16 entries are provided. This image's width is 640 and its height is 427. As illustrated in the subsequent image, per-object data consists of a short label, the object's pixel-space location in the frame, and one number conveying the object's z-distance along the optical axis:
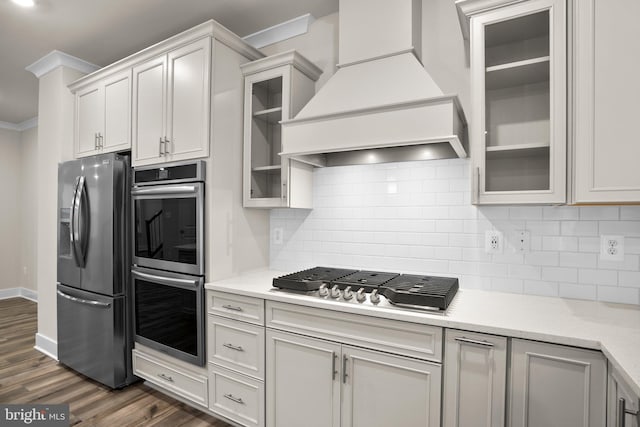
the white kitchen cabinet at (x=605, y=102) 1.42
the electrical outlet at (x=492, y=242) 2.02
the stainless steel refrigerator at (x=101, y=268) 2.71
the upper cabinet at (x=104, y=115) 2.86
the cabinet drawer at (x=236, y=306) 2.08
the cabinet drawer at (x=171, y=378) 2.38
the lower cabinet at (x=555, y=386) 1.28
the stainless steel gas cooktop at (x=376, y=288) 1.63
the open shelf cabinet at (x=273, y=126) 2.40
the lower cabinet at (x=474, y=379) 1.42
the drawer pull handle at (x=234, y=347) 2.17
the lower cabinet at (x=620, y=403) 1.07
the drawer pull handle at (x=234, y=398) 2.17
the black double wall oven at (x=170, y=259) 2.34
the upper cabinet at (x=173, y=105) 2.38
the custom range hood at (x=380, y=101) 1.75
